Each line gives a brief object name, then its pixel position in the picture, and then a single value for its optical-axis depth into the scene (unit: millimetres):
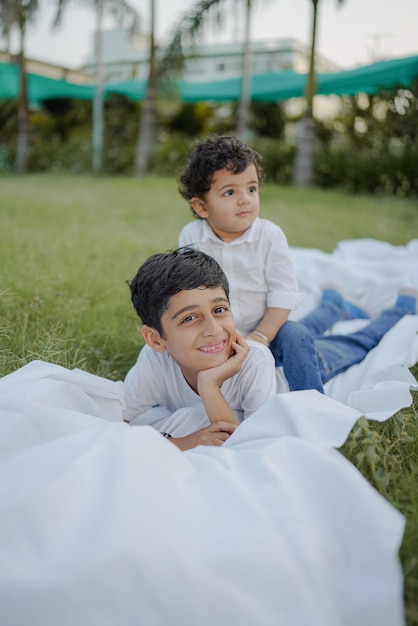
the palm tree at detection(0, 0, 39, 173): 14016
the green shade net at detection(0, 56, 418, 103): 11750
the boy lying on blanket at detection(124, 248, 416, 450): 2117
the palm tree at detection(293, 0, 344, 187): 11430
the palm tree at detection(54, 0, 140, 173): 13844
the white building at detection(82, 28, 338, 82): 23469
